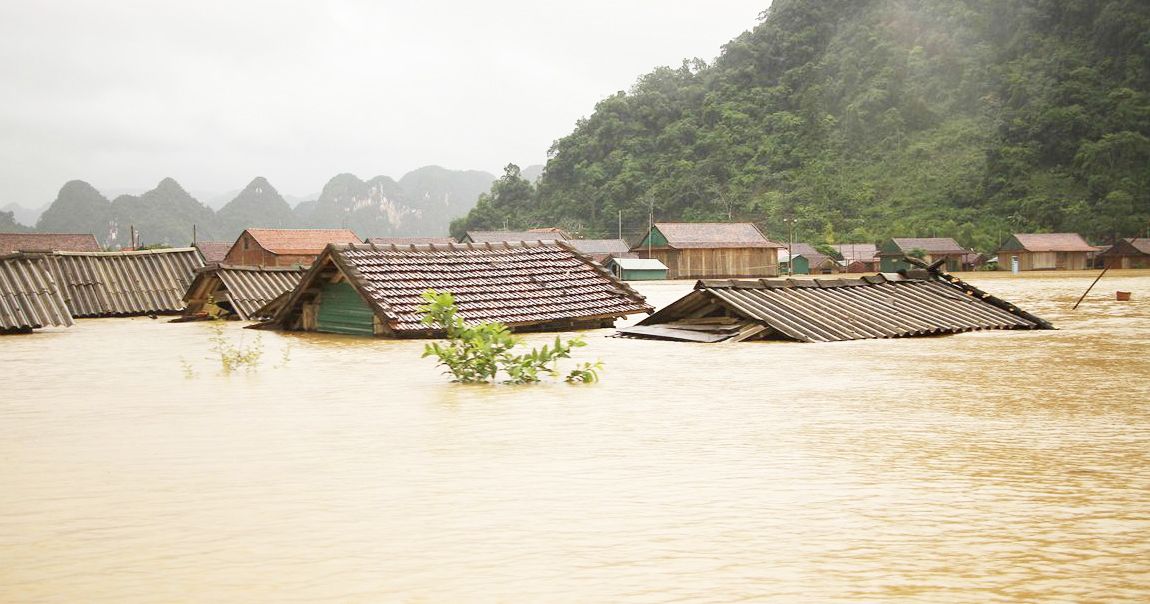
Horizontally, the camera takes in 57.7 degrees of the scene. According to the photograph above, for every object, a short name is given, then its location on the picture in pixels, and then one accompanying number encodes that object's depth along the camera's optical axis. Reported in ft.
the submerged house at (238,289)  75.82
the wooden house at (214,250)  255.09
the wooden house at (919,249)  238.89
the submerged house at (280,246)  212.02
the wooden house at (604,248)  247.91
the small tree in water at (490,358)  35.17
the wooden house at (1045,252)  233.35
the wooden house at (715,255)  229.25
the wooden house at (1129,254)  233.14
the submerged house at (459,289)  56.90
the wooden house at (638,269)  223.71
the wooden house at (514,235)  240.81
